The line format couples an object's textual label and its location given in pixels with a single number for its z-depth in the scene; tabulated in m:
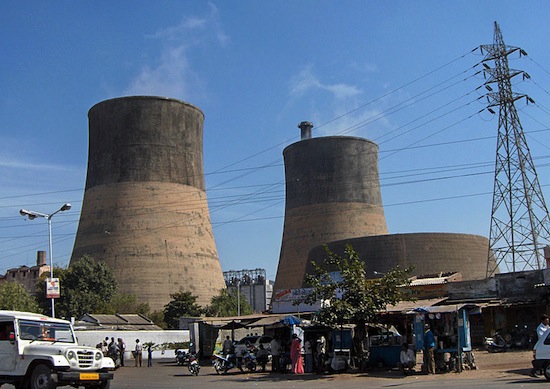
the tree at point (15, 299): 37.31
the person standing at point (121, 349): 22.23
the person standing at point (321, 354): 16.58
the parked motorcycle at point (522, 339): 19.62
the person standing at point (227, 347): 20.43
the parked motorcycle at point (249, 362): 18.27
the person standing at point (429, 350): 14.41
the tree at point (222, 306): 44.34
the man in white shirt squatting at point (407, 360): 14.67
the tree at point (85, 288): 40.28
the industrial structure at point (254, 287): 85.56
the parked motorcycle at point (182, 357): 23.42
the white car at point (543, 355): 11.53
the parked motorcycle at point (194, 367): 18.17
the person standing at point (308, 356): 17.19
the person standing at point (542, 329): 12.02
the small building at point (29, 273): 63.34
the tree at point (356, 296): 15.95
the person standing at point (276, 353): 17.70
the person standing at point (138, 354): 23.52
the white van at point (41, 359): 10.01
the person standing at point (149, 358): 23.42
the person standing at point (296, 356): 16.86
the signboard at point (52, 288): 22.67
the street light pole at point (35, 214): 23.09
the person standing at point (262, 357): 18.45
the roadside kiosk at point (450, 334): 14.88
